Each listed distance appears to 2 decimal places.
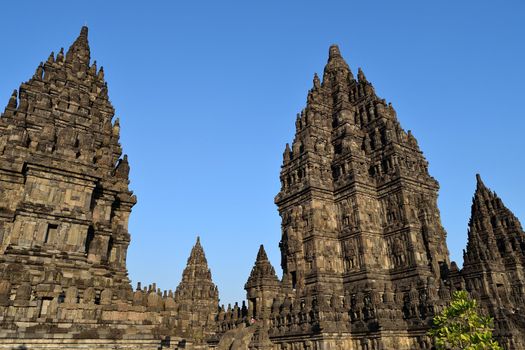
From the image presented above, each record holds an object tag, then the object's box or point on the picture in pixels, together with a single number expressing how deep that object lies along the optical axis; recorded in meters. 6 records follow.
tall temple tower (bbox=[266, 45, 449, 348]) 34.22
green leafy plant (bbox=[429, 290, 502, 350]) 17.12
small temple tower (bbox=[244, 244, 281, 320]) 28.38
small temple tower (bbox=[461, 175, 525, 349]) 24.91
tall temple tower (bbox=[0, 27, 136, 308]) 17.69
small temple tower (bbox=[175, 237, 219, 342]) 47.56
